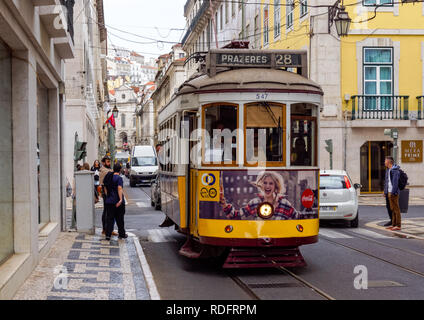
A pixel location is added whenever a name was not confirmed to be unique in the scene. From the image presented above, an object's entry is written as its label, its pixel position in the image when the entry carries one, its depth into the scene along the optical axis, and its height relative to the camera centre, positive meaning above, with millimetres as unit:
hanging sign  29609 -3
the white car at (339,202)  16656 -1328
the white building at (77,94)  31141 +2897
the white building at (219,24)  38969 +9894
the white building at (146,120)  106250 +5833
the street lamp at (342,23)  22891 +4605
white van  43000 -914
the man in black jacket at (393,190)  16141 -990
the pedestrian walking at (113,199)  13711 -1012
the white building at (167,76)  67562 +8806
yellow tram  9609 -205
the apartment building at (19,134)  8578 +265
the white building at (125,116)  143325 +8259
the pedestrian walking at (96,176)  24206 -974
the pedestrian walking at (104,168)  15838 -407
